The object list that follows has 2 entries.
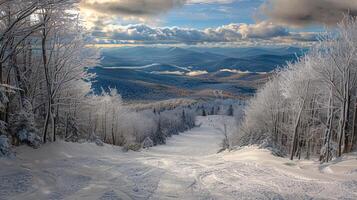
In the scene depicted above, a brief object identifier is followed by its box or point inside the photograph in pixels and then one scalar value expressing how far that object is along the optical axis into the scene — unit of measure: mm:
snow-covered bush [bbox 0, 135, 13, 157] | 12219
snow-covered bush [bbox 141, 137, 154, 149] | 47706
